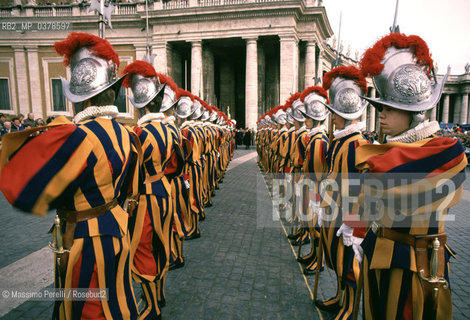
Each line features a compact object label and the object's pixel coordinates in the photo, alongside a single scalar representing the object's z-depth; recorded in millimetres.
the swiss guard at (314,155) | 4023
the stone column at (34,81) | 32094
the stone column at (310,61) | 30891
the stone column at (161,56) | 31281
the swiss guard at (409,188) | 1823
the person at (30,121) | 13781
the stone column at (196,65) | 30547
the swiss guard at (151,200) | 3279
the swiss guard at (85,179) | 1825
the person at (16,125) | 13070
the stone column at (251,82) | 29344
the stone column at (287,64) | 28312
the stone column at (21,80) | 32188
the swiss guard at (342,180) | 3055
